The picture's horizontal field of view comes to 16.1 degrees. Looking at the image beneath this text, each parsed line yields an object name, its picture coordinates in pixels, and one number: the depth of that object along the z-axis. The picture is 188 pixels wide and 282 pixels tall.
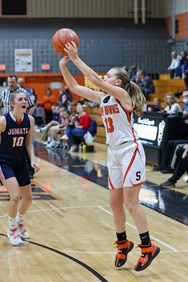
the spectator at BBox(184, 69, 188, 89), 20.03
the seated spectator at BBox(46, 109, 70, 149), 19.03
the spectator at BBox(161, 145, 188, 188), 11.13
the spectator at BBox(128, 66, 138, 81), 23.22
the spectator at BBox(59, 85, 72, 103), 25.21
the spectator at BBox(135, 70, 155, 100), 21.63
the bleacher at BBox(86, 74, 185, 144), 20.94
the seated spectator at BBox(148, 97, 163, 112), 15.89
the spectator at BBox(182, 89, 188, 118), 13.59
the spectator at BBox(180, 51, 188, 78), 22.80
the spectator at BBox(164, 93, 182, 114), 14.42
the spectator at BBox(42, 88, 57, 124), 27.66
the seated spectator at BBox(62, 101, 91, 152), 17.92
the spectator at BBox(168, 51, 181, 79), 24.27
